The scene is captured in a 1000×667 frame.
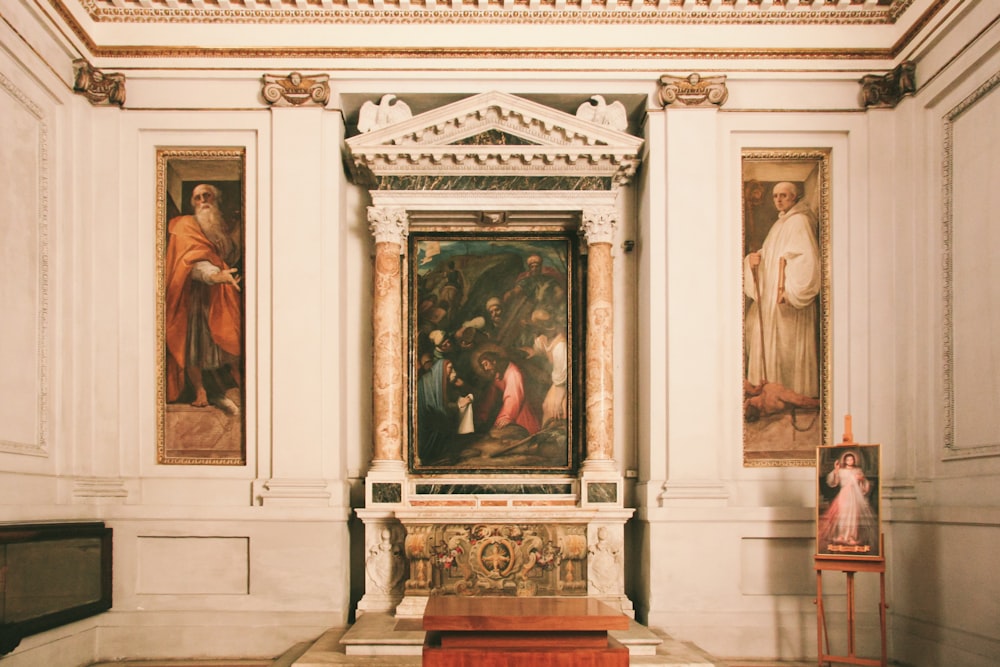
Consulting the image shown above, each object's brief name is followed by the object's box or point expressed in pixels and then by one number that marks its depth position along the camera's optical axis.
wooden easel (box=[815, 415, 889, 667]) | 8.16
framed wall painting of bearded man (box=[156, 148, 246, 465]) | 9.50
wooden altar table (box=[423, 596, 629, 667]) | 4.81
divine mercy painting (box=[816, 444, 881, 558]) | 8.23
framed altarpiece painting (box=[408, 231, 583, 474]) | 9.97
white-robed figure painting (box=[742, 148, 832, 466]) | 9.51
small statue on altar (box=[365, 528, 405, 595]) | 9.30
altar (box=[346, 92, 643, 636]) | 9.11
